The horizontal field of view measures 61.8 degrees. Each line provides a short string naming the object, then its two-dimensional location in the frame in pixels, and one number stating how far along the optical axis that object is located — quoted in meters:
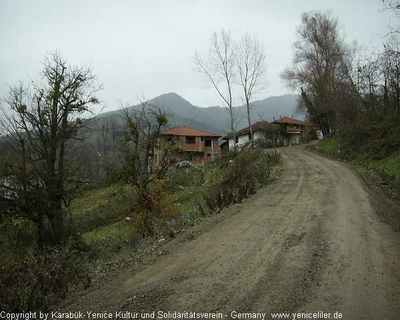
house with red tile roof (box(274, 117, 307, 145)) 49.16
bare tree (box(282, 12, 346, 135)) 35.91
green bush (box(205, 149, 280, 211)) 13.19
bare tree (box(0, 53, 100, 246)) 15.10
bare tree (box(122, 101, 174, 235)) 20.91
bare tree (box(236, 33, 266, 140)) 37.72
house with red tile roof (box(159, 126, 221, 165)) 47.84
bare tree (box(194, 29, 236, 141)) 36.67
